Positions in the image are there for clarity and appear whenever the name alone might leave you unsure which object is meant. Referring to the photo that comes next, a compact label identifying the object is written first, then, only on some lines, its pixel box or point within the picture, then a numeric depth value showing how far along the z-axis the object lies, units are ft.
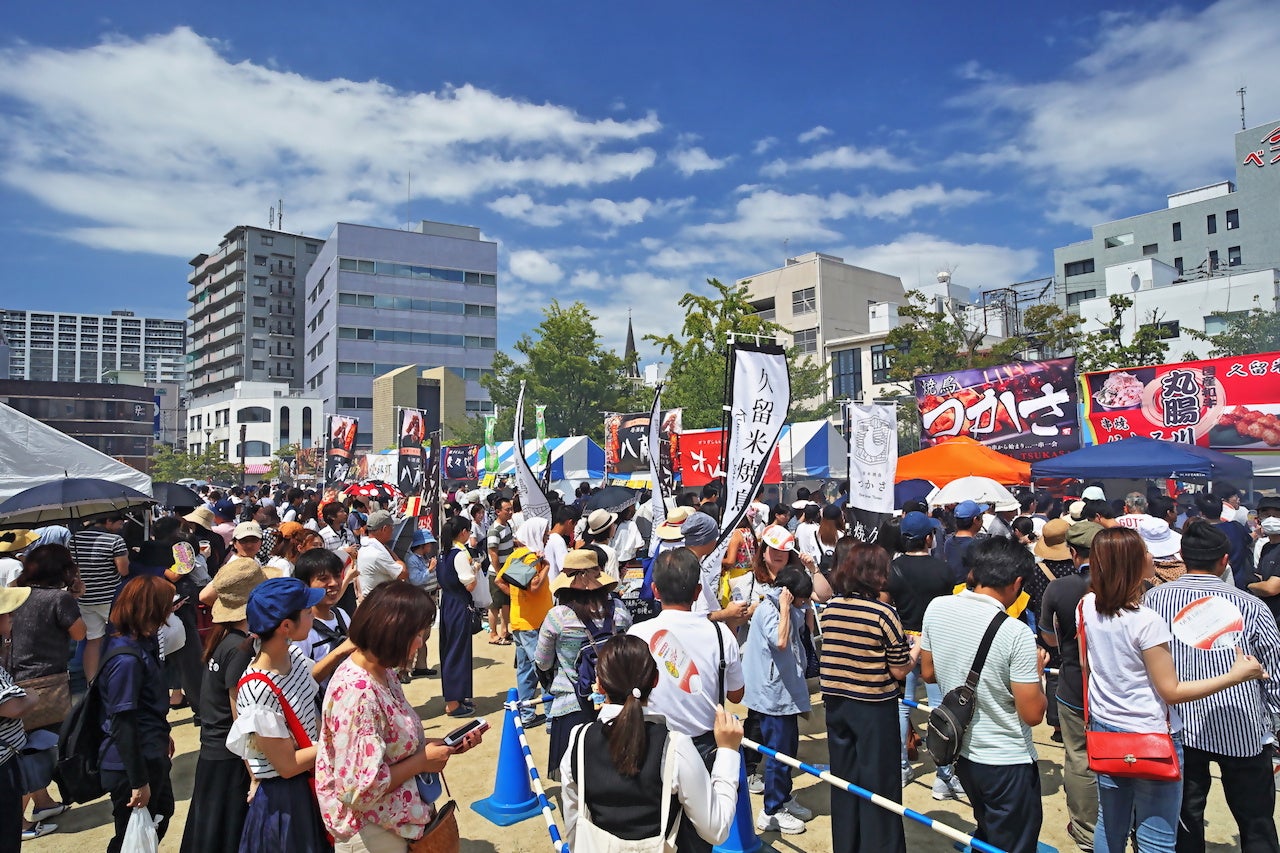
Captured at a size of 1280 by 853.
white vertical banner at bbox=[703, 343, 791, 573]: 19.44
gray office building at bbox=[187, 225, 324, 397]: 267.18
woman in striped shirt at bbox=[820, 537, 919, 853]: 12.91
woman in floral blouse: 8.57
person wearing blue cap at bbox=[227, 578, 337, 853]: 9.35
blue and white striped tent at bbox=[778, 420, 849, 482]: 56.95
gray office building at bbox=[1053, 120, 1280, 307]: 143.74
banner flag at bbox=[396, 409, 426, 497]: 51.39
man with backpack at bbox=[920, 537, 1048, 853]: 11.47
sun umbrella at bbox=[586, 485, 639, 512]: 33.17
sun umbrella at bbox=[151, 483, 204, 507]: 39.24
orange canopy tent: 44.52
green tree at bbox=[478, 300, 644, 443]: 126.62
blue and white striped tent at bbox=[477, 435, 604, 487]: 70.59
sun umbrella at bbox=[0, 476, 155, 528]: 25.70
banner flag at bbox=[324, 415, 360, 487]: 72.08
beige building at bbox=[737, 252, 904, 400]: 182.50
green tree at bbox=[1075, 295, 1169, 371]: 80.28
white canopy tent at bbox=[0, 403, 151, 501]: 27.96
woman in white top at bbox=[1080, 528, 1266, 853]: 11.02
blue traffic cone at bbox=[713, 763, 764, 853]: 14.65
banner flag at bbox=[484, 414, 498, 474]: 82.60
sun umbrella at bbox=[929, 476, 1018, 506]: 35.37
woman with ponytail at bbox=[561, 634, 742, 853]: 7.84
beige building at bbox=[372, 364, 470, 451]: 183.83
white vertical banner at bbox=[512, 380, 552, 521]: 30.35
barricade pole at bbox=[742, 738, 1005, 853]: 10.99
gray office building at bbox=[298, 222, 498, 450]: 204.74
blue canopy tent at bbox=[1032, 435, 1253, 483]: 37.19
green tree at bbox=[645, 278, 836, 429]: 91.50
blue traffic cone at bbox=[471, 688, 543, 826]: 17.10
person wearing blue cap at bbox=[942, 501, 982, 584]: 23.20
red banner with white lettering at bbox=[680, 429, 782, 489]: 58.45
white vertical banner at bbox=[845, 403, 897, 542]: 30.78
